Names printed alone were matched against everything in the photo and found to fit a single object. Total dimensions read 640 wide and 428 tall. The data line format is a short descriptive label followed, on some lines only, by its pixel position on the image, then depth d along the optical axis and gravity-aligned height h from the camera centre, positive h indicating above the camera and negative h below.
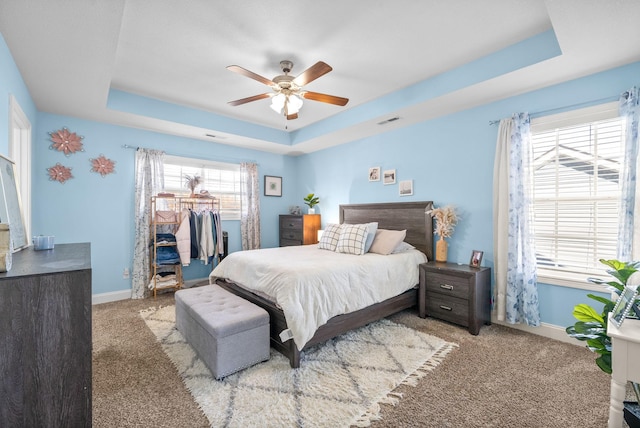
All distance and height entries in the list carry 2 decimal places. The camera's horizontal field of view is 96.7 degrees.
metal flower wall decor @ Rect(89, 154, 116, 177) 3.88 +0.60
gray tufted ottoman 2.11 -0.98
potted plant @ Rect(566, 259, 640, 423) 1.49 -0.65
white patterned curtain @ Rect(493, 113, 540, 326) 2.88 -0.24
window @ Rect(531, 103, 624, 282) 2.54 +0.17
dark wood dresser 0.97 -0.49
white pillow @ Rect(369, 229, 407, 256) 3.55 -0.42
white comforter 2.32 -0.68
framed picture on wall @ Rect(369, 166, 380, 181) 4.48 +0.55
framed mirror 1.49 +0.02
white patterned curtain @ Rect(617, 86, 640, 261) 2.31 +0.21
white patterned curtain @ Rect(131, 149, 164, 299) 4.12 -0.14
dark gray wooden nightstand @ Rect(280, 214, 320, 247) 5.20 -0.39
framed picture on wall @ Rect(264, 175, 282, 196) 5.66 +0.46
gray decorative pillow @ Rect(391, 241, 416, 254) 3.64 -0.52
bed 2.45 -0.87
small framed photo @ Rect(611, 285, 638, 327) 1.32 -0.47
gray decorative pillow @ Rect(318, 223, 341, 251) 3.95 -0.42
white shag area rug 1.75 -1.27
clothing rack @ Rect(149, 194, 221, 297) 4.18 -0.51
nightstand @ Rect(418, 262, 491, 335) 2.94 -0.94
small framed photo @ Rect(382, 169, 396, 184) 4.27 +0.48
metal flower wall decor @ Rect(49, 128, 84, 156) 3.57 +0.86
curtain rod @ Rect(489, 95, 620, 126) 2.52 +0.97
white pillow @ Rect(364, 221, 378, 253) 3.64 -0.34
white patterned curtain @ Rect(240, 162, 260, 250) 5.28 +0.03
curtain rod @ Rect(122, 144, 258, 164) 4.12 +0.90
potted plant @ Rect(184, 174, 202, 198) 4.56 +0.43
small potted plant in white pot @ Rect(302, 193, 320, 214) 5.46 +0.14
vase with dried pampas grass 3.49 -0.21
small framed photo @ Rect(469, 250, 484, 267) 3.20 -0.57
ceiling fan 2.60 +1.13
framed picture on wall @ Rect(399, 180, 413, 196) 4.06 +0.30
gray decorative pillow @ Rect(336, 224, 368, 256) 3.56 -0.40
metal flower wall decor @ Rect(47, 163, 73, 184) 3.57 +0.45
